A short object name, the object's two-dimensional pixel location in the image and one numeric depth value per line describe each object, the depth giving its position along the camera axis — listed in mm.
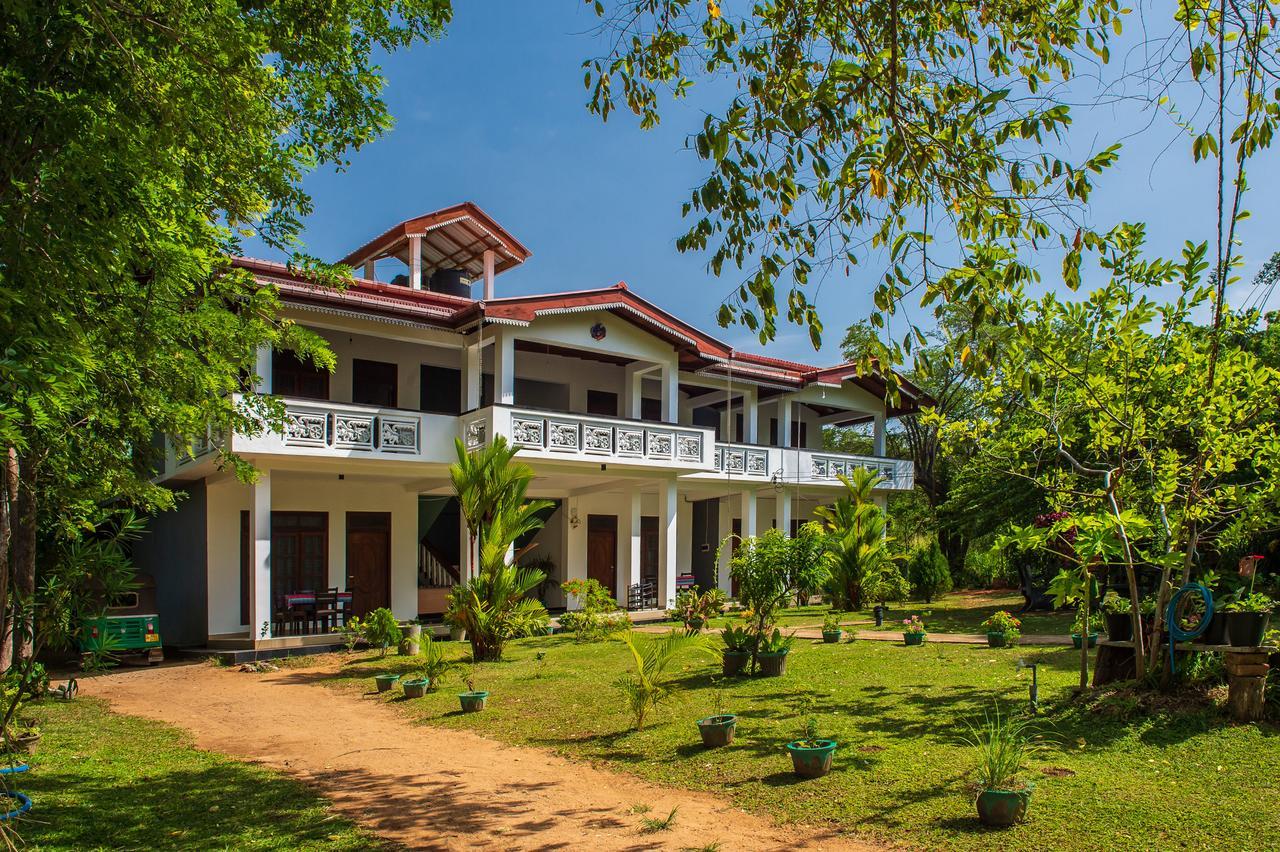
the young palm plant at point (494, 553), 13461
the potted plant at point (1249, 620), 7301
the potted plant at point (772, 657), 10844
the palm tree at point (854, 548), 18453
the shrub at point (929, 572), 22109
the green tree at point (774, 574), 11188
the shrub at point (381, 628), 15047
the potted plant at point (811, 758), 6754
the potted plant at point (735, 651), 10953
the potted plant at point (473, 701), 10141
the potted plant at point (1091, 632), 11788
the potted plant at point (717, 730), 7789
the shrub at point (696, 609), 14086
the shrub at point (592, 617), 15453
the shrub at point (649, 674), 8797
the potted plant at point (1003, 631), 12570
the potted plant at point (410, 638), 15298
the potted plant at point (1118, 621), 8570
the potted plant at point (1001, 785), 5500
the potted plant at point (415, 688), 11359
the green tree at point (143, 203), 4023
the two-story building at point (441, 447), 16359
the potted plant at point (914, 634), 13102
